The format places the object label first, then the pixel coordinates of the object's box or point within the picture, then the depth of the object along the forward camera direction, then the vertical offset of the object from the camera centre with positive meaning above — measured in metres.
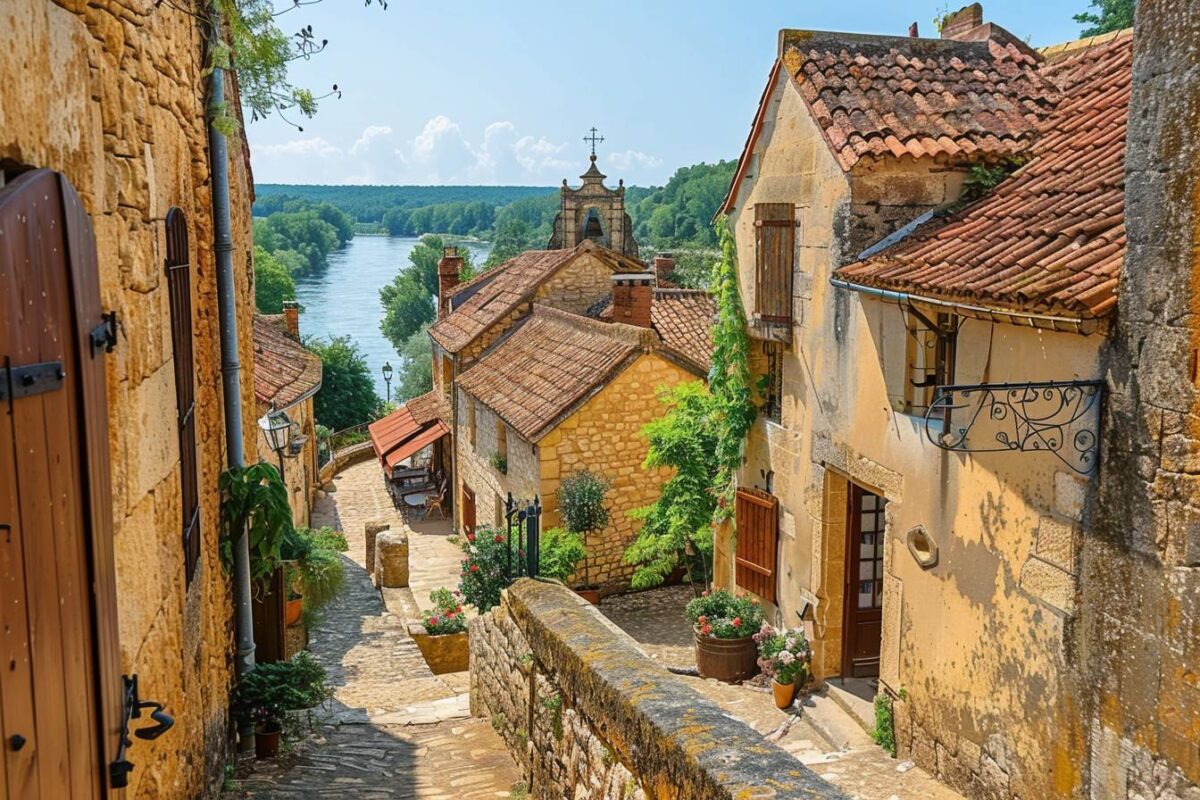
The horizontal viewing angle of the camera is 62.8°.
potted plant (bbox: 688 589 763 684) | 10.30 -3.99
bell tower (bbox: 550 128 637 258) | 34.94 +1.71
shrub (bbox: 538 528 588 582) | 14.07 -4.19
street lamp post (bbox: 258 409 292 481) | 11.98 -2.02
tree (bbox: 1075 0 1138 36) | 26.00 +6.53
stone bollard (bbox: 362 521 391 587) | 17.65 -4.92
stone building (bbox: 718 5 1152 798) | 5.99 -0.76
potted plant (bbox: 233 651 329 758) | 6.56 -2.90
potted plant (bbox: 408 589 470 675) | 12.30 -4.69
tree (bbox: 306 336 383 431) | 38.47 -5.10
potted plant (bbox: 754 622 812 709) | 9.43 -3.87
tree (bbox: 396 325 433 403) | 51.12 -5.74
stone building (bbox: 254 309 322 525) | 14.92 -1.99
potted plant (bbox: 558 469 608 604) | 15.02 -3.74
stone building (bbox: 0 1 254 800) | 2.00 -0.38
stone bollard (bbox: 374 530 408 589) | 15.84 -4.80
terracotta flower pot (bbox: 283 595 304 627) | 10.55 -3.73
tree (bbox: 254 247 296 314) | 59.81 -1.35
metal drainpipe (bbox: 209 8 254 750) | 5.99 -0.59
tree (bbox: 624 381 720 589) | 13.14 -2.83
